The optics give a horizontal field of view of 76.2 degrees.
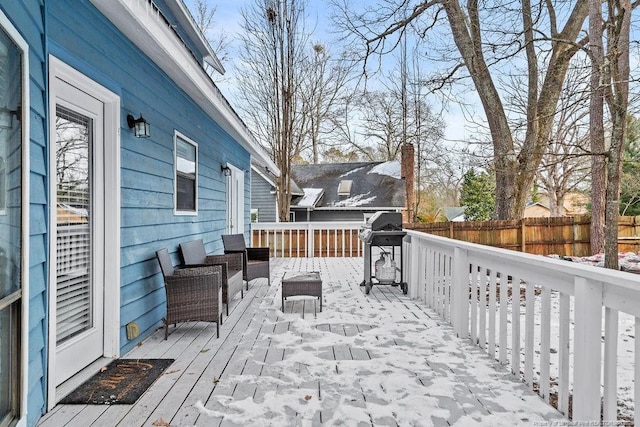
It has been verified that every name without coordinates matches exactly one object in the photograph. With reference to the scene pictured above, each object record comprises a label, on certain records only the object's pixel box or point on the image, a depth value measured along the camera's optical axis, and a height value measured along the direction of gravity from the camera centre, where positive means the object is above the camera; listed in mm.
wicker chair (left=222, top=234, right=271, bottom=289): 5930 -702
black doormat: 2439 -1133
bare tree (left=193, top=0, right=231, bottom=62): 14367 +6557
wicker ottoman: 4652 -882
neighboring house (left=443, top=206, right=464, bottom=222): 30859 -87
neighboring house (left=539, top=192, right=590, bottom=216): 23859 +531
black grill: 5672 -322
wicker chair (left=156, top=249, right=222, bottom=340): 3549 -767
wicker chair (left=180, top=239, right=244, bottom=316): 4352 -631
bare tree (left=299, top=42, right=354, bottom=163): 15195 +4998
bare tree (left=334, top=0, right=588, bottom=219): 9156 +3532
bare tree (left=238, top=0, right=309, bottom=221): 11875 +4690
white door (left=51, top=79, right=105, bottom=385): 2648 -138
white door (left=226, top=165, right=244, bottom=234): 7757 +190
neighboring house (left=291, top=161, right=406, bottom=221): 16766 +850
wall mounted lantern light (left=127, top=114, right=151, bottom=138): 3449 +713
